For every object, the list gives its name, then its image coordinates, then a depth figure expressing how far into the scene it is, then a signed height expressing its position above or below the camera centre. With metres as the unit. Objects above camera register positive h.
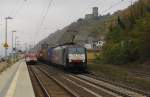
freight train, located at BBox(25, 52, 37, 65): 53.53 +0.21
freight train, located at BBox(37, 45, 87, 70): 30.13 +0.15
